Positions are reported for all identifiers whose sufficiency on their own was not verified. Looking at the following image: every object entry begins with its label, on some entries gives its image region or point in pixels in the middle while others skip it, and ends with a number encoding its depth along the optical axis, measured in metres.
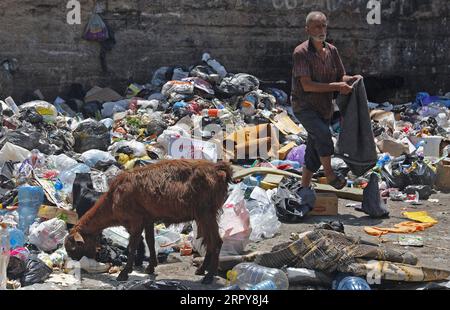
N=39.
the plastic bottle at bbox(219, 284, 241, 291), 9.64
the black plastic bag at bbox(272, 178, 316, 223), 13.86
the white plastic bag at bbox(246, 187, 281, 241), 13.00
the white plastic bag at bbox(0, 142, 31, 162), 16.54
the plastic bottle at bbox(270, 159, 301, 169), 17.29
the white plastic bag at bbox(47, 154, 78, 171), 16.45
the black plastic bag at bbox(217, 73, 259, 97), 21.36
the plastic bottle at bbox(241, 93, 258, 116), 20.63
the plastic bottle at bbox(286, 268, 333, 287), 10.38
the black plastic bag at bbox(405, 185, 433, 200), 15.96
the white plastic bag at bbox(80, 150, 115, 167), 16.76
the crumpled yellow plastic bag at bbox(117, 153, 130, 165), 17.21
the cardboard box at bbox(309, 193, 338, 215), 14.28
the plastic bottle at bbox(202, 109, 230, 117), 19.91
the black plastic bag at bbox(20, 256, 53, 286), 10.82
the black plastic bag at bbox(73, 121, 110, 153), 18.42
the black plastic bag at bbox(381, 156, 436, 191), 16.41
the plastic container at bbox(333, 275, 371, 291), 9.98
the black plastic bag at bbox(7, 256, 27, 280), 10.84
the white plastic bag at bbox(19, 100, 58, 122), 19.42
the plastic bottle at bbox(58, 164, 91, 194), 14.78
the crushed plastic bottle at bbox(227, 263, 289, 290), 10.23
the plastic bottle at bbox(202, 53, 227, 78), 22.30
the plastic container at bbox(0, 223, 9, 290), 10.48
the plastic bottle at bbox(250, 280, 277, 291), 9.83
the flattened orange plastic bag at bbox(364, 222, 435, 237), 13.25
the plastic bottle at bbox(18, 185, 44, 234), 13.10
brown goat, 10.64
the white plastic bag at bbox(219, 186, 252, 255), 12.00
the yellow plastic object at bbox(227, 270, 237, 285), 10.55
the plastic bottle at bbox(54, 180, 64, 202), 14.25
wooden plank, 15.08
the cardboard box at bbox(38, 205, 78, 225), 12.81
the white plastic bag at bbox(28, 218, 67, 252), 12.15
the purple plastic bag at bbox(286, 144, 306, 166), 17.93
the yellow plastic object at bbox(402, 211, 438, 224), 14.14
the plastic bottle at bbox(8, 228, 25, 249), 11.87
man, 13.65
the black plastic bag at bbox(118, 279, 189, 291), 9.91
